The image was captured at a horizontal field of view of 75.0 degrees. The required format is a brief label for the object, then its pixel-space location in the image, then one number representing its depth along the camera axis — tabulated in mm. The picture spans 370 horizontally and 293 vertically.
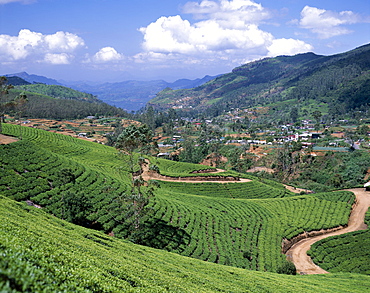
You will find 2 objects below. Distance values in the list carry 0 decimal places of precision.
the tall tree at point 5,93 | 41206
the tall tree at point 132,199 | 27781
